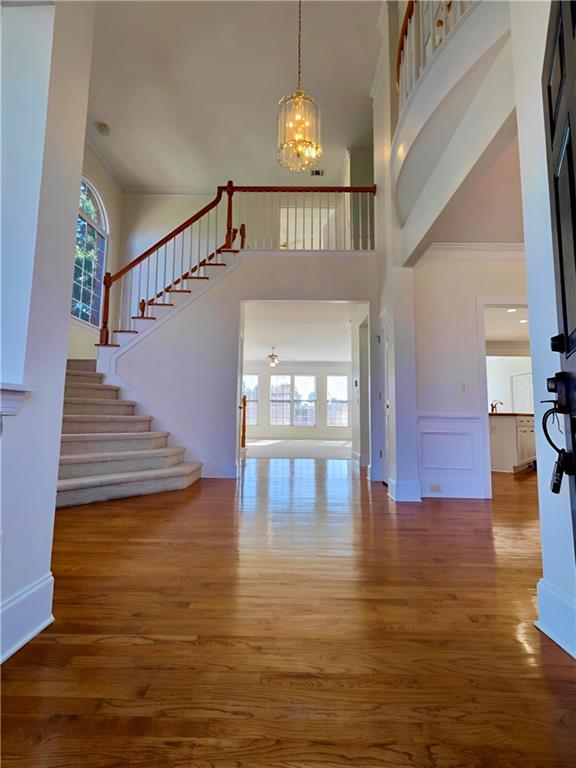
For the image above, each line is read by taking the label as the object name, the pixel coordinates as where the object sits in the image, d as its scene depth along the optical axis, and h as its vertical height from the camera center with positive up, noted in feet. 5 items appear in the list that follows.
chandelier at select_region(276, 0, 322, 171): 11.04 +8.46
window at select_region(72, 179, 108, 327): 20.49 +9.01
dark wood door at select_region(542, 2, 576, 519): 3.24 +2.28
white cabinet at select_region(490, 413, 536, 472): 19.29 -0.94
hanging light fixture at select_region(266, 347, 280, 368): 36.52 +6.00
